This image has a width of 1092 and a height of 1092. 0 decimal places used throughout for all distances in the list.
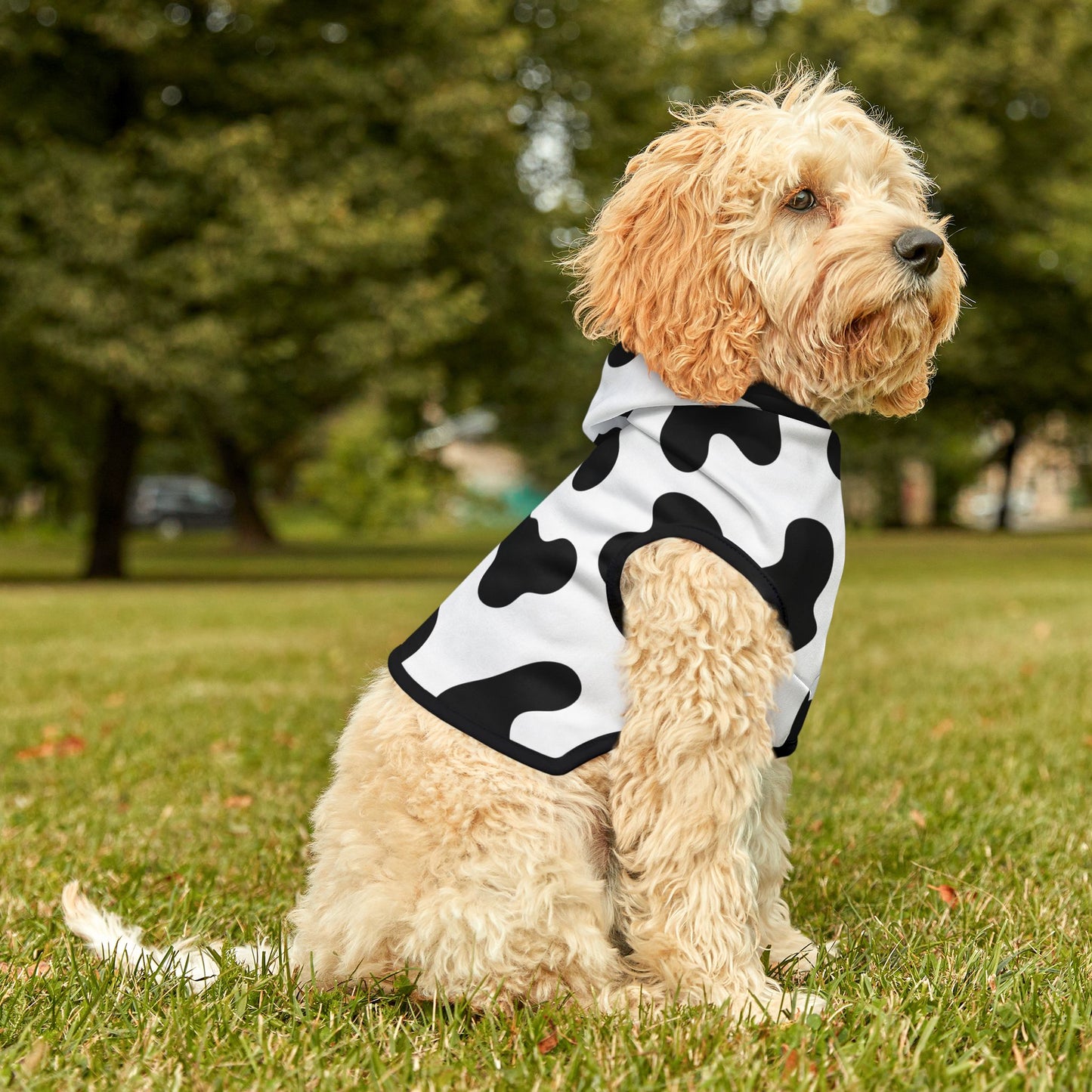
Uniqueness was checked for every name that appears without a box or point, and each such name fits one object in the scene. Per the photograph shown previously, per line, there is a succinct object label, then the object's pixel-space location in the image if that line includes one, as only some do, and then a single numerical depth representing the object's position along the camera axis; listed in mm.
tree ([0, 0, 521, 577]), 15812
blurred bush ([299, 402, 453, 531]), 42656
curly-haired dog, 2711
